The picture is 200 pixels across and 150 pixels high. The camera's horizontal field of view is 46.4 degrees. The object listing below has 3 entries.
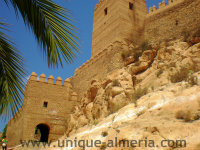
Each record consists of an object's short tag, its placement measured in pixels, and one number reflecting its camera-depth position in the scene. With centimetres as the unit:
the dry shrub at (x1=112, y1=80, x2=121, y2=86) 1021
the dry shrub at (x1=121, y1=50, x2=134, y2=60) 1145
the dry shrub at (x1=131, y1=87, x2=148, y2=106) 838
